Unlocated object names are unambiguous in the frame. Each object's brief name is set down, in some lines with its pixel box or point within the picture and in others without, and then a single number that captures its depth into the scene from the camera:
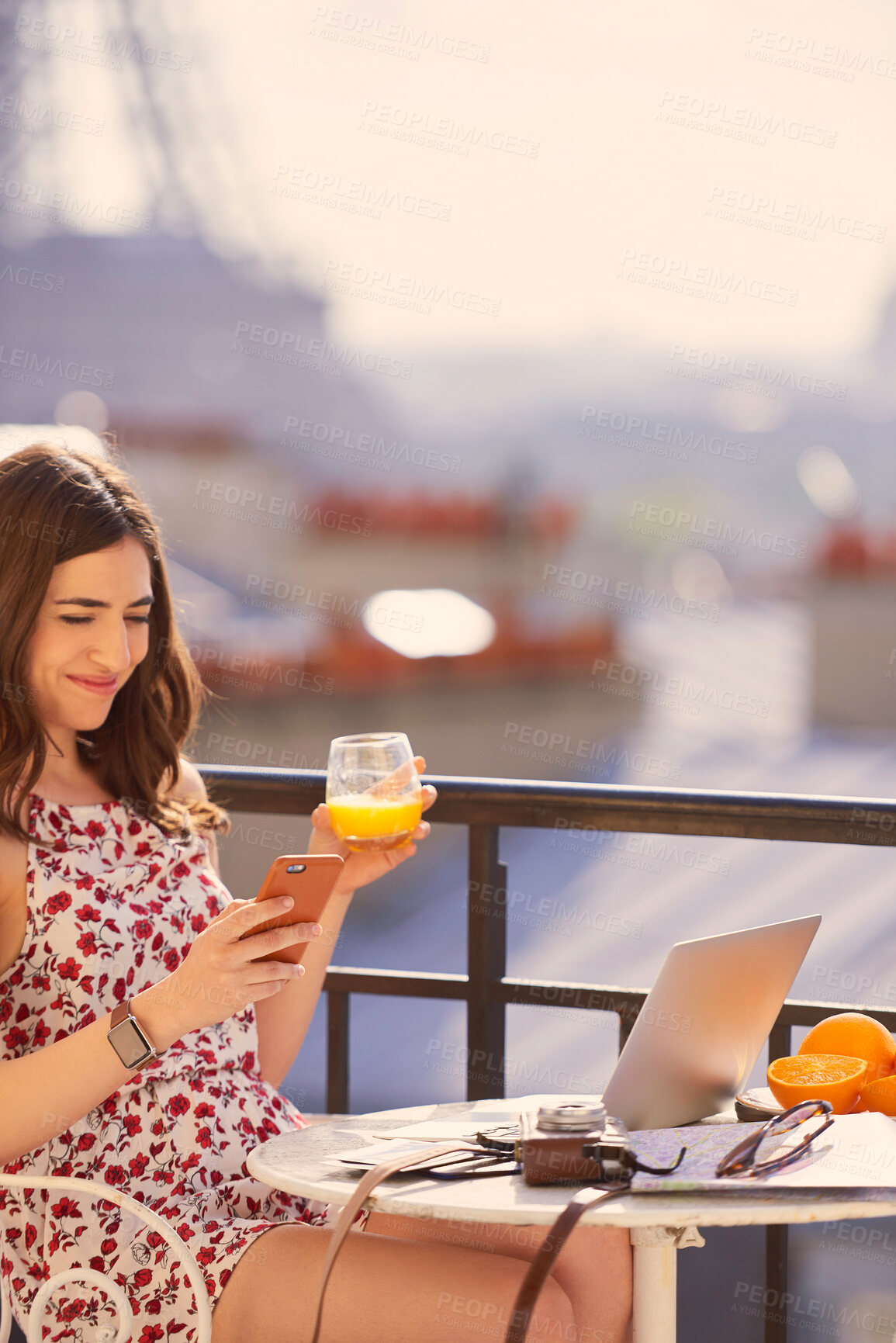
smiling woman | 2.82
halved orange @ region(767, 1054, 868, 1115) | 2.84
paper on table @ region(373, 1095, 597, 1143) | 2.80
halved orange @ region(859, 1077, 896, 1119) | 2.83
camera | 2.68
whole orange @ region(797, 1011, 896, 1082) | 2.89
